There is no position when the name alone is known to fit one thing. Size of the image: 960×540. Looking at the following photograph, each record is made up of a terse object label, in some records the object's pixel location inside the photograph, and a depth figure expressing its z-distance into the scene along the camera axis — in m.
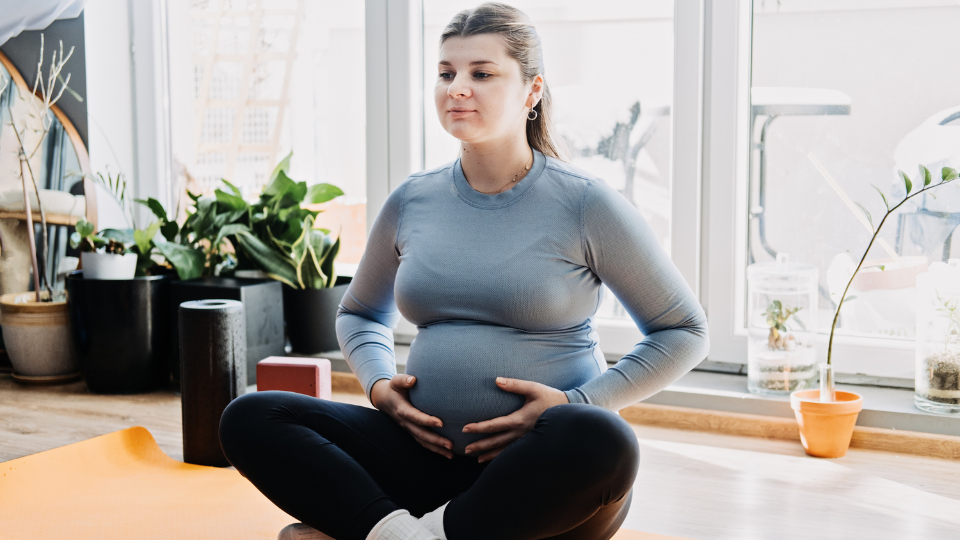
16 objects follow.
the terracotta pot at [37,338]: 2.59
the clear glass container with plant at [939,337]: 1.89
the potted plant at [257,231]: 2.48
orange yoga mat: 1.60
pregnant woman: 1.26
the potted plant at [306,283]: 2.57
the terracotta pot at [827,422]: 1.89
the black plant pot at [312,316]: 2.59
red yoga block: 2.00
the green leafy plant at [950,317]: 1.88
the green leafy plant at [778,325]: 2.08
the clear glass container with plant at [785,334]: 2.11
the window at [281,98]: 2.76
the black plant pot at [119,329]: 2.44
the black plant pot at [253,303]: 2.41
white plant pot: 2.45
